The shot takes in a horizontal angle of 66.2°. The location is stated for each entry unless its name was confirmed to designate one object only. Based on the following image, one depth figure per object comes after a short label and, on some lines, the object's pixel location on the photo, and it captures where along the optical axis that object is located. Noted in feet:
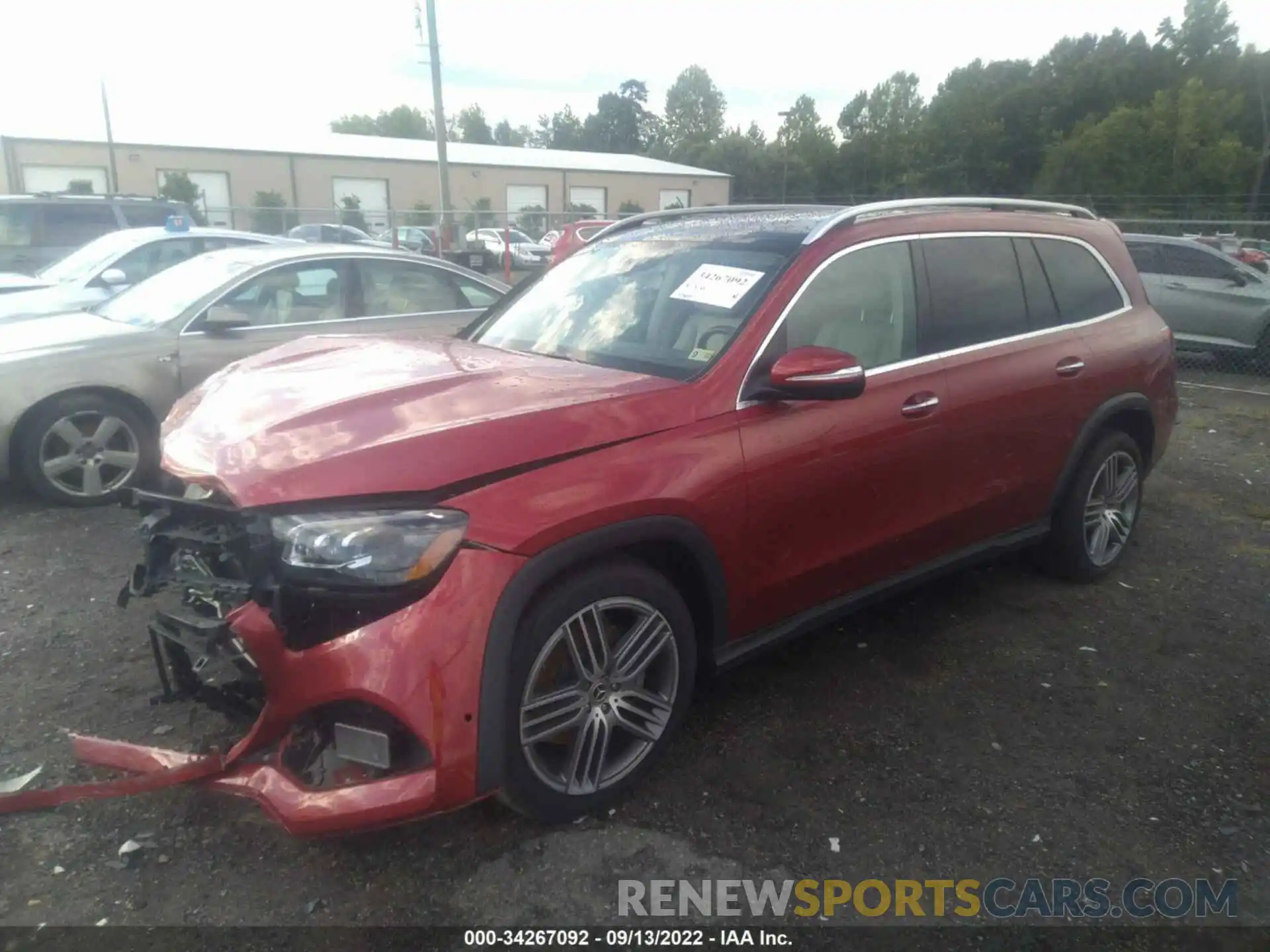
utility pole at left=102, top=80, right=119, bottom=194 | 107.65
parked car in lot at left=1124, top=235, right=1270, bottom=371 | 38.34
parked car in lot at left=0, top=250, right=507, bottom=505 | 18.22
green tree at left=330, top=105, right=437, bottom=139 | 348.38
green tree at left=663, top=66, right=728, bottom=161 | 354.33
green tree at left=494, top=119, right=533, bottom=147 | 383.04
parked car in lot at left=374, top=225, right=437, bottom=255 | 74.23
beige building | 124.26
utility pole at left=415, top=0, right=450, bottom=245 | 56.24
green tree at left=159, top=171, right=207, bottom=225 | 123.34
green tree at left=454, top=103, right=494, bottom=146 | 371.76
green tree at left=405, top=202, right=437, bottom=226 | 105.29
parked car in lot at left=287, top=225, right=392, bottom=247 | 74.49
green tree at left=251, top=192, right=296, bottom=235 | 72.26
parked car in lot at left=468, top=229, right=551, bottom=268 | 79.20
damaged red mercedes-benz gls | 8.04
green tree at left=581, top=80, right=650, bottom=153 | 350.43
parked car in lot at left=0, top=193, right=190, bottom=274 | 39.70
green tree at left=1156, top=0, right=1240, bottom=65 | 214.90
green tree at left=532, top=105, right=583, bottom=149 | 358.84
